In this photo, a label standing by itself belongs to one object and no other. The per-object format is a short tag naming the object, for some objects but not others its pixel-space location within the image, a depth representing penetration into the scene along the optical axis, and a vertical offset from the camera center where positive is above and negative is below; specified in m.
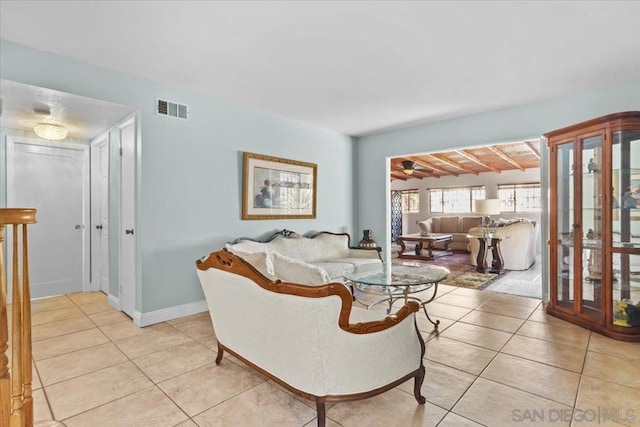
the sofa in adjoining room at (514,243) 5.86 -0.57
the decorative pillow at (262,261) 2.04 -0.32
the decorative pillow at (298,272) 2.01 -0.38
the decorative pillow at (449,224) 8.82 -0.32
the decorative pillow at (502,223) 6.42 -0.22
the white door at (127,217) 3.33 -0.04
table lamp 7.00 +0.12
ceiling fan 7.03 +1.05
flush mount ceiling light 3.29 +0.87
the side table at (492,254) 5.75 -0.75
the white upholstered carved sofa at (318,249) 3.84 -0.48
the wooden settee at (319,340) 1.57 -0.69
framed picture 4.07 +0.35
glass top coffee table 2.86 -0.61
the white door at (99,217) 4.30 -0.04
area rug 4.88 -1.09
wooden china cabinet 2.89 -0.12
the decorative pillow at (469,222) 8.55 -0.26
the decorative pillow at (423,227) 8.69 -0.39
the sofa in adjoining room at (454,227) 8.43 -0.39
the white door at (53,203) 4.04 +0.14
